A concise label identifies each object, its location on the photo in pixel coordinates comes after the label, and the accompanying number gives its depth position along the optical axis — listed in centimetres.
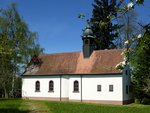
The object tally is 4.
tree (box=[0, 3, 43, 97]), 2934
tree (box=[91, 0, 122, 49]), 3263
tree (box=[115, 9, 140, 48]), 2932
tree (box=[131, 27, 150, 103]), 2128
